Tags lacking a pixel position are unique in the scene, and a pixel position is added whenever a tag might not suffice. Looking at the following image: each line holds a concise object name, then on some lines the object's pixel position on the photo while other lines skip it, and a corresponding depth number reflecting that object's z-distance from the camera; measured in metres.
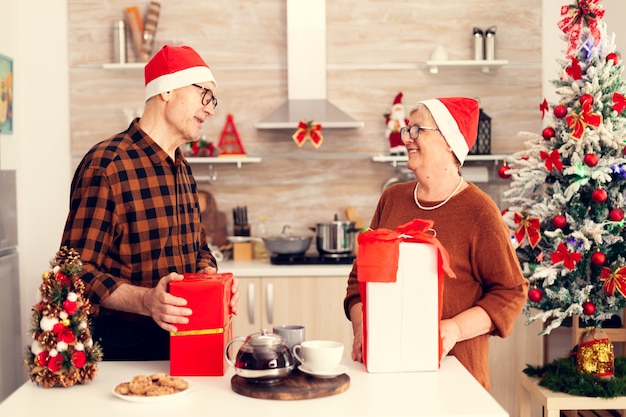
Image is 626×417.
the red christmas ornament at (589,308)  3.64
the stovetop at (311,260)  4.39
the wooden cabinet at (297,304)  4.28
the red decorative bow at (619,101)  3.66
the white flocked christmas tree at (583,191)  3.66
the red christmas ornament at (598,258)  3.60
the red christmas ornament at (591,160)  3.63
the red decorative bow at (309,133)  4.58
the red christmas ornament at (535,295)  3.72
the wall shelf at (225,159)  4.57
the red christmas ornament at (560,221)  3.71
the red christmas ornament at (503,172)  3.97
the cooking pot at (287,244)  4.38
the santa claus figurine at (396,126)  4.65
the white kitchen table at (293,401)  1.74
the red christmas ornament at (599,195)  3.62
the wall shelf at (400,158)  4.59
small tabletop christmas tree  1.92
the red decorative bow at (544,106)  3.92
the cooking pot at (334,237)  4.42
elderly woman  2.22
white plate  1.79
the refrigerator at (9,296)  4.21
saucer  1.90
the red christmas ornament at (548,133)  3.84
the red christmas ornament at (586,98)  3.66
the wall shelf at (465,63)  4.59
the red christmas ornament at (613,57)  3.68
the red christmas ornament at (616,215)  3.61
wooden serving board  1.83
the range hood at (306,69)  4.60
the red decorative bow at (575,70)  3.76
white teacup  1.91
